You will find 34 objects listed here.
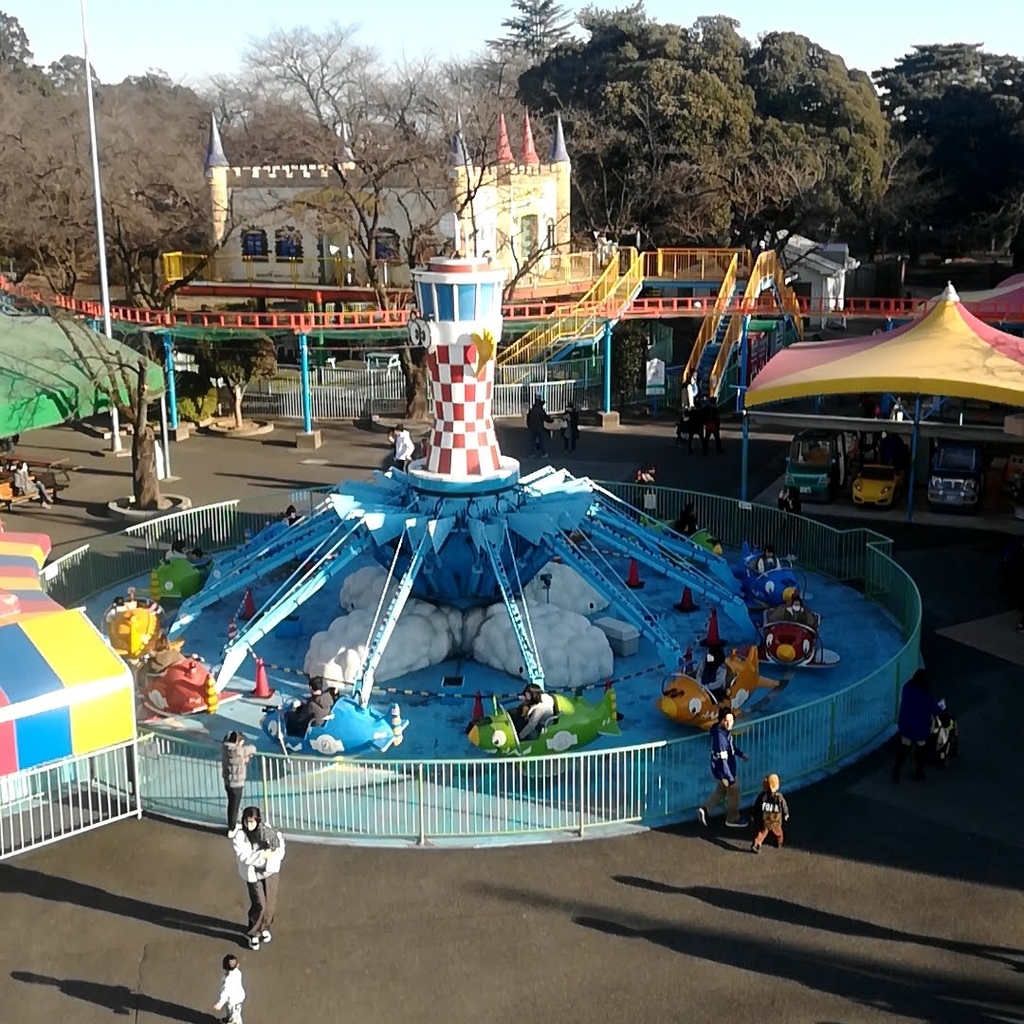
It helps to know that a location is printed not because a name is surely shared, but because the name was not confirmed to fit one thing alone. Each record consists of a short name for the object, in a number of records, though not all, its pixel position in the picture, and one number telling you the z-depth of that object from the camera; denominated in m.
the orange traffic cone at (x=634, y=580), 19.81
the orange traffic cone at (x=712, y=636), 17.09
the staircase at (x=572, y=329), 33.78
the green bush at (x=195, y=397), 32.81
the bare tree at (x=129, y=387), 24.27
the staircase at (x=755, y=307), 33.16
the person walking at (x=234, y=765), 11.65
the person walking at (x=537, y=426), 29.45
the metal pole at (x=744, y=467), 24.85
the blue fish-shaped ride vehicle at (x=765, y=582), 18.17
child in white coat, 9.18
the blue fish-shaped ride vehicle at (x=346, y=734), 13.62
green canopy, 23.59
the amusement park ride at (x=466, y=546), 15.30
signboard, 34.34
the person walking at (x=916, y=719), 13.02
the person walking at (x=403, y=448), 25.94
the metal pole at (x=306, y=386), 31.06
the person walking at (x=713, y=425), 29.44
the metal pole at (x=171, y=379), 31.55
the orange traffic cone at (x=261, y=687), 15.69
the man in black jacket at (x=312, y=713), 13.66
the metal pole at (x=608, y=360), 33.53
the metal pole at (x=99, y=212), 26.67
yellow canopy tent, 21.67
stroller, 13.26
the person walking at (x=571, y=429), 30.23
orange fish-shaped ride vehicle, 14.16
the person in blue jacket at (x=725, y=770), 12.12
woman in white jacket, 10.29
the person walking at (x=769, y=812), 11.66
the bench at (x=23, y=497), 25.14
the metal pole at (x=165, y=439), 27.24
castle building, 35.91
